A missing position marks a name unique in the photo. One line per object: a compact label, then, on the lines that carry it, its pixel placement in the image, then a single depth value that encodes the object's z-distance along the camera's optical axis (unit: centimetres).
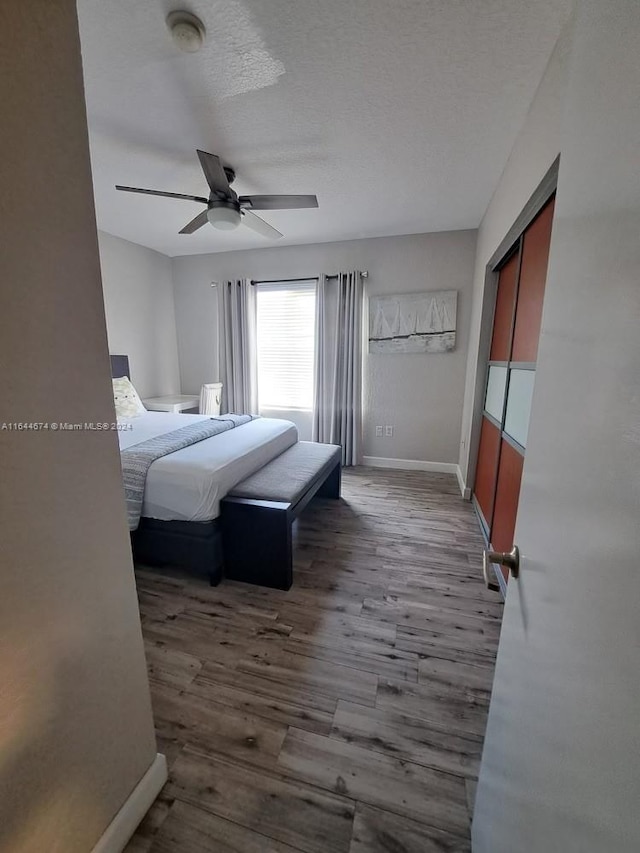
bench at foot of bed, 193
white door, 35
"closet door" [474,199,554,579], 175
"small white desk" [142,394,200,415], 399
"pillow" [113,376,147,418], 320
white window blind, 409
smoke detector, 127
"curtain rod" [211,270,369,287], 396
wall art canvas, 361
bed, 193
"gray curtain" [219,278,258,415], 419
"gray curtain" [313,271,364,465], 380
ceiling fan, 208
